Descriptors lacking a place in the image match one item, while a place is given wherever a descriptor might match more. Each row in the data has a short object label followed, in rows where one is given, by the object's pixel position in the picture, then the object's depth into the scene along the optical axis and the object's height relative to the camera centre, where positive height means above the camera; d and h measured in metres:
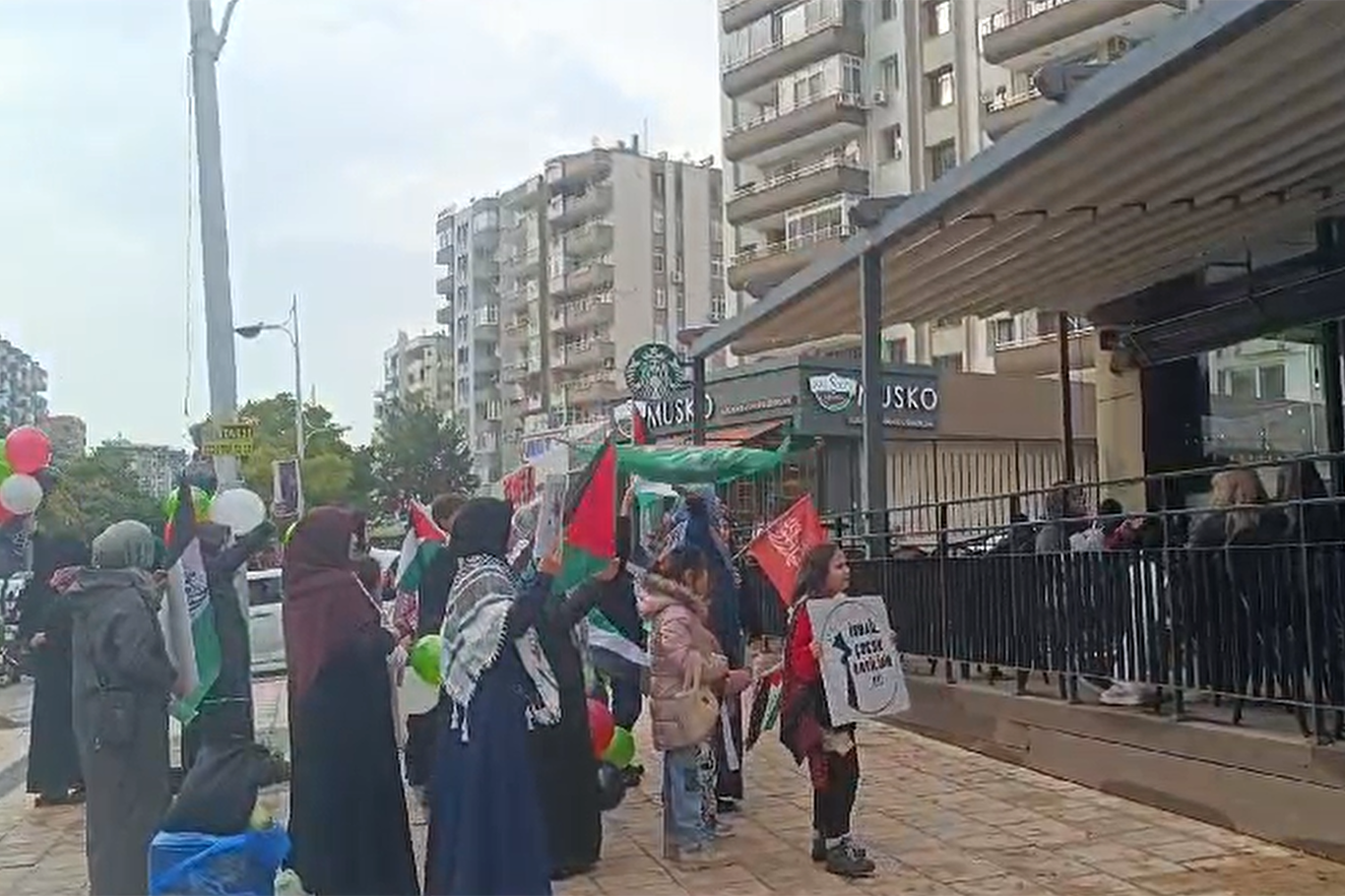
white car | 18.48 -1.30
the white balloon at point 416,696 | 7.36 -0.94
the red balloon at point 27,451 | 9.56 +0.52
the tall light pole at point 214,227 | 11.11 +2.33
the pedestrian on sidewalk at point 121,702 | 6.34 -0.80
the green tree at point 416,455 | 63.12 +2.91
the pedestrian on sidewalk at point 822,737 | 6.80 -1.09
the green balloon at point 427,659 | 6.71 -0.67
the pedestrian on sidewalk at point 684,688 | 7.00 -0.87
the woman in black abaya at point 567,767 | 6.96 -1.24
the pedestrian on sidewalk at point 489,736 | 5.51 -0.85
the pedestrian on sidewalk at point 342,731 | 6.05 -0.90
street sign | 10.90 +0.61
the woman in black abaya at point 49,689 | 9.67 -1.10
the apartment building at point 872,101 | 39.81 +13.08
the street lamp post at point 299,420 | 48.66 +3.53
